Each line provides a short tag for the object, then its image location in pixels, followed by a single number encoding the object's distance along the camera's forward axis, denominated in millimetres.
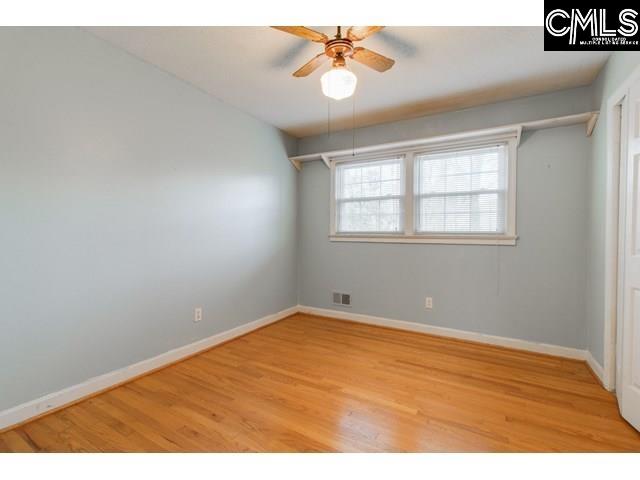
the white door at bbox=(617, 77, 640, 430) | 1738
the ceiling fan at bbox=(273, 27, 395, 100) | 1743
